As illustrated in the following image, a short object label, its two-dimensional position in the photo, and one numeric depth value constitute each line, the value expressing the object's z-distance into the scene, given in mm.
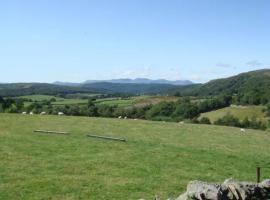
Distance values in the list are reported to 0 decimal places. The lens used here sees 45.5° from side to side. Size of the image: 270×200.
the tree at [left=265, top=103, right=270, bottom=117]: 79929
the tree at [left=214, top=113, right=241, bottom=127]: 58944
